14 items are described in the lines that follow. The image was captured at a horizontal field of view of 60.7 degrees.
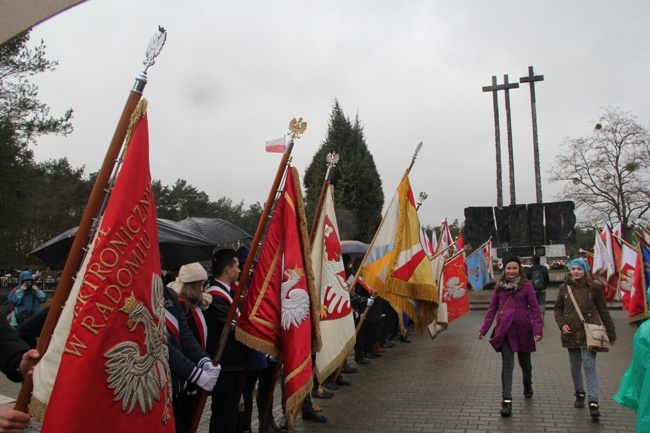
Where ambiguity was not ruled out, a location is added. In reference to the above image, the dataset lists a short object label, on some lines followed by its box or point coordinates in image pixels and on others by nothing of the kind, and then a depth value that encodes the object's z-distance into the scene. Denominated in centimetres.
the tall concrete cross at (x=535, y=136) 3098
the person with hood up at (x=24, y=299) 1030
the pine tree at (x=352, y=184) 2794
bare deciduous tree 3534
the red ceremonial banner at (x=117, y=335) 242
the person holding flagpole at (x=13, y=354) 264
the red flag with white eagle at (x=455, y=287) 1114
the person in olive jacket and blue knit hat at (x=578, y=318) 671
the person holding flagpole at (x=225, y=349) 445
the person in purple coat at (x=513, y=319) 682
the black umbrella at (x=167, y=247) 413
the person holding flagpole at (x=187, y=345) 375
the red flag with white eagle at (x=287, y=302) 455
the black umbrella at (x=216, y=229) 640
